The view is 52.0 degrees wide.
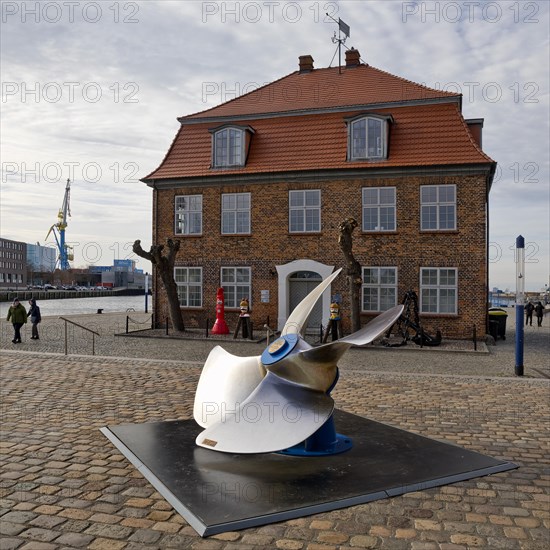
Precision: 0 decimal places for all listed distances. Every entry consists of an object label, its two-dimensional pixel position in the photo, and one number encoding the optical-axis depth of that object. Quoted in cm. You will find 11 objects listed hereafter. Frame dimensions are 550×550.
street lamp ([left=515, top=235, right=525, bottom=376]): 1208
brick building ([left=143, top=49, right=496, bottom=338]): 1994
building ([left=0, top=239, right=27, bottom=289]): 13038
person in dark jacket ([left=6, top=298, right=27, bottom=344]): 1811
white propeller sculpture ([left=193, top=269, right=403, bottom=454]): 561
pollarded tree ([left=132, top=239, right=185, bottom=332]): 2114
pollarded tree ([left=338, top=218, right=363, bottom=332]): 1778
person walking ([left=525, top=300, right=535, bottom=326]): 3060
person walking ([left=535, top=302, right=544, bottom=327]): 2920
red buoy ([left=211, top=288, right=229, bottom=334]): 2114
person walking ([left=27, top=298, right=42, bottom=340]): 1955
